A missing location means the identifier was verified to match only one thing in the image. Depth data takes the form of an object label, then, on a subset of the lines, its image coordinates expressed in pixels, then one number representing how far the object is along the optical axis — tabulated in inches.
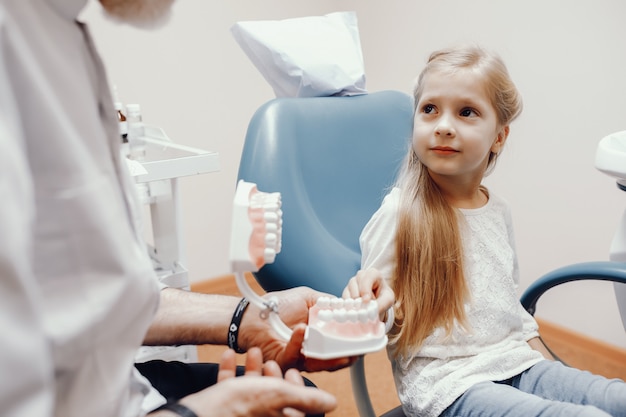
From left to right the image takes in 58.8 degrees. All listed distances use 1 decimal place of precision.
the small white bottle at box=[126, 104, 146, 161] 62.3
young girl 35.6
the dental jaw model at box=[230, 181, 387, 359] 24.3
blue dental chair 39.5
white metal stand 53.5
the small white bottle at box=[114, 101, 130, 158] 56.0
